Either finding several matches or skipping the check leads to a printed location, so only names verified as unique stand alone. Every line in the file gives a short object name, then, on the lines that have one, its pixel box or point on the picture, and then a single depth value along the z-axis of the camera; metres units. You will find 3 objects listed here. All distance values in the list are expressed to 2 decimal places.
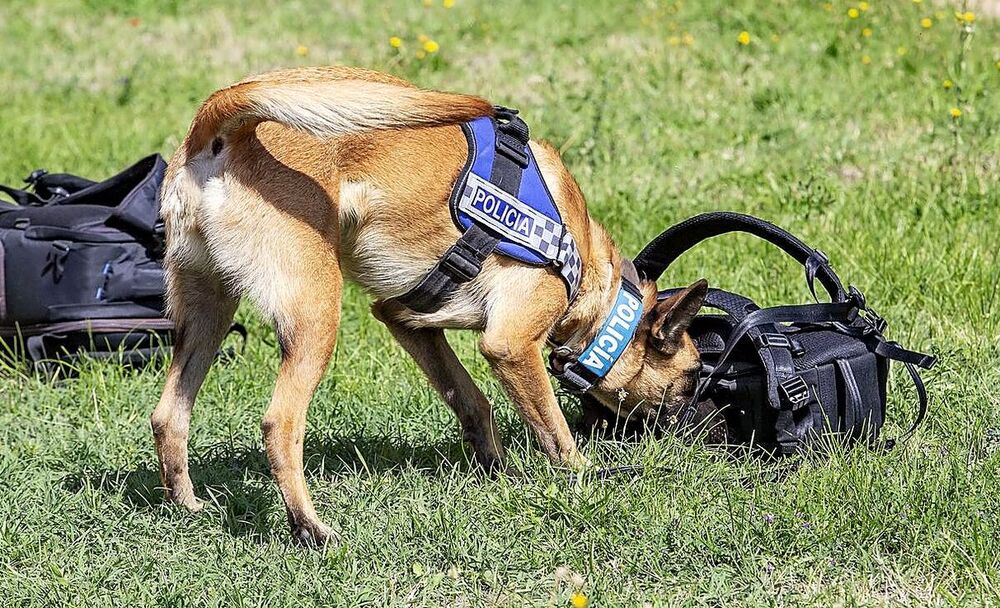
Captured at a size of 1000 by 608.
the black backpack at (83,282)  9.32
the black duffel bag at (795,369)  7.43
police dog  6.61
